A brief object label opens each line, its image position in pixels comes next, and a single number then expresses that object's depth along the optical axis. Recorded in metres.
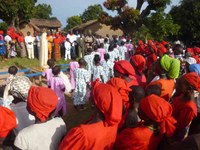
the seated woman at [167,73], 3.45
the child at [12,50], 11.97
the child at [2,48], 11.27
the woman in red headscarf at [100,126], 1.88
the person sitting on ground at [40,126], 1.96
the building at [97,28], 30.65
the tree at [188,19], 18.60
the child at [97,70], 6.11
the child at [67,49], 12.36
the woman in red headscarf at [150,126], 2.09
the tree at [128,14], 19.29
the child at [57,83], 4.58
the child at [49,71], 5.74
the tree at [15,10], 17.15
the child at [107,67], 6.85
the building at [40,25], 23.43
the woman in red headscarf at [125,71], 3.43
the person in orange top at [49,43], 11.62
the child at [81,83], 5.38
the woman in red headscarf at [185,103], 2.50
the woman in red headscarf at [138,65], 4.09
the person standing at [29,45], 11.91
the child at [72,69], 6.79
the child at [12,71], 4.52
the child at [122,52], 10.72
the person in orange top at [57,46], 12.11
